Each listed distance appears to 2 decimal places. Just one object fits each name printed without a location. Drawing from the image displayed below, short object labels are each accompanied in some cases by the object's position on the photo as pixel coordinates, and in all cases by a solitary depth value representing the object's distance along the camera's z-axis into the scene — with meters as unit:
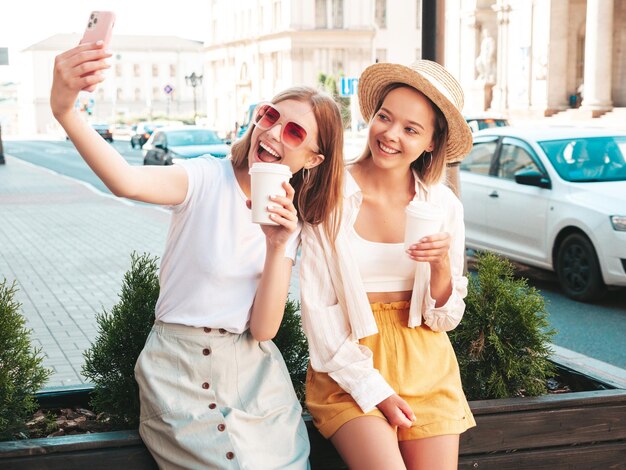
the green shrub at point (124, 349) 3.37
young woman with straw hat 3.08
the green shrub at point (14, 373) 3.13
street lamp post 63.75
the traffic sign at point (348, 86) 32.16
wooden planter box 3.36
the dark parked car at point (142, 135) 50.70
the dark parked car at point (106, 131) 68.38
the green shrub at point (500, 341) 3.69
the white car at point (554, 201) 8.62
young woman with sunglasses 2.82
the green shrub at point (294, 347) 3.70
